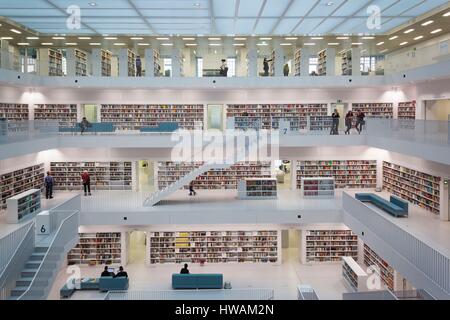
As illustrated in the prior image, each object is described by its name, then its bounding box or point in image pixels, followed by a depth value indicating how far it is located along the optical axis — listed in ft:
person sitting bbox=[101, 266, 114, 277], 37.38
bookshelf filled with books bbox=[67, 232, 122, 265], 43.29
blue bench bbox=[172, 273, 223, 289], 36.42
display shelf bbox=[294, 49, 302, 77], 51.42
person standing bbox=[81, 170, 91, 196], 46.37
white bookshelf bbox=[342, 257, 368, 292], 34.76
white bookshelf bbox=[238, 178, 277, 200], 45.65
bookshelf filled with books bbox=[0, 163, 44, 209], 41.27
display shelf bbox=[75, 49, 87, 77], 50.56
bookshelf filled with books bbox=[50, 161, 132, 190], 50.72
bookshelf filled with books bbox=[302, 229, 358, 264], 43.68
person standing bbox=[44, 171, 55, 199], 45.17
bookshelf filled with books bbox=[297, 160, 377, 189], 50.65
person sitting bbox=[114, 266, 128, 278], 37.35
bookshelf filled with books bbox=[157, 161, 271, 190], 50.88
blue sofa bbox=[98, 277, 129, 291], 36.50
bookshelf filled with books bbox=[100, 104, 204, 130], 53.11
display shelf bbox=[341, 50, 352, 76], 50.45
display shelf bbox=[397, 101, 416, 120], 47.81
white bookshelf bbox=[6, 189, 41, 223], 35.14
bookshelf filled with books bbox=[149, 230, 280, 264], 43.62
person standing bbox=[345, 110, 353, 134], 45.27
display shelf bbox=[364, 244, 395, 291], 35.19
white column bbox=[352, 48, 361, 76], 49.65
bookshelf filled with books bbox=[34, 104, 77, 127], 52.39
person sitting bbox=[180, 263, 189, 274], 37.65
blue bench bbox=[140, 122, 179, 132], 46.75
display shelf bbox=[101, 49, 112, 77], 51.06
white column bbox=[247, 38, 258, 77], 49.42
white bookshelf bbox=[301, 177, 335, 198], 46.09
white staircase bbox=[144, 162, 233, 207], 42.14
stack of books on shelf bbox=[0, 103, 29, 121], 45.02
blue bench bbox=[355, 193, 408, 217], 35.32
